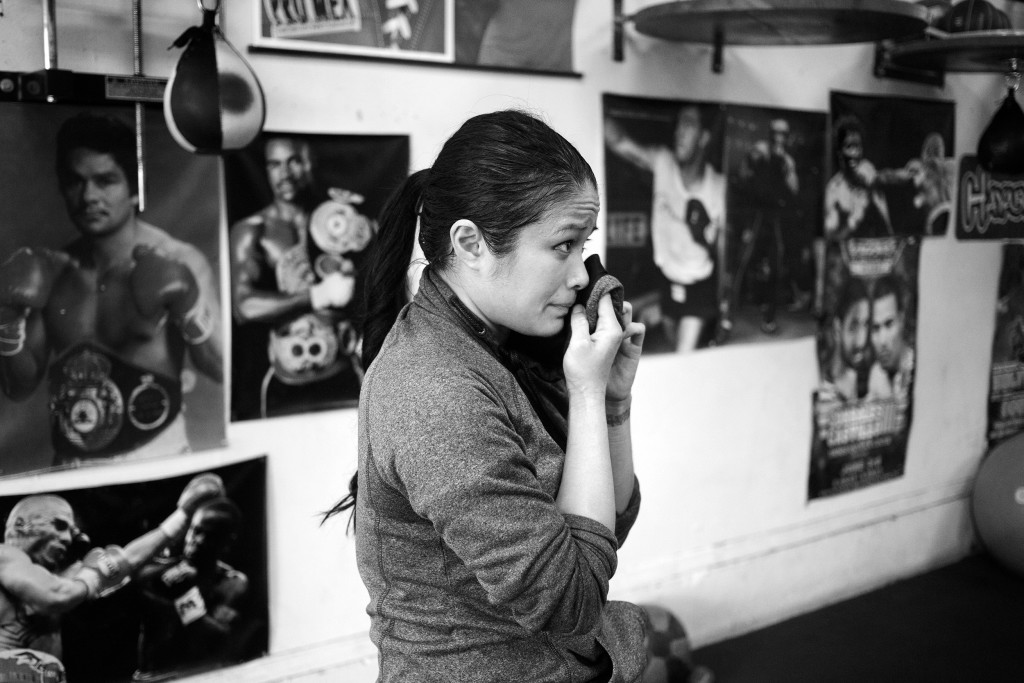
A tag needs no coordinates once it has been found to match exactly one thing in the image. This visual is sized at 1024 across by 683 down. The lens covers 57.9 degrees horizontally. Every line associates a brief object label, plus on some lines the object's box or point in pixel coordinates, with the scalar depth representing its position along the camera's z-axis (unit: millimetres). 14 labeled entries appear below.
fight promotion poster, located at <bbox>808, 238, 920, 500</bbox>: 3527
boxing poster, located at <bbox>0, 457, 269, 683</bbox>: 1971
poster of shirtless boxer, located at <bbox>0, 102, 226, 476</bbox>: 1914
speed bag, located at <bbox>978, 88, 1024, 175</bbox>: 3500
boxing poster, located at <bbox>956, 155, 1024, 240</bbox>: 3953
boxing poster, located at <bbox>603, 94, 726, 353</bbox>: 2861
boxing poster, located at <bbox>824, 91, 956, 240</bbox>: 3447
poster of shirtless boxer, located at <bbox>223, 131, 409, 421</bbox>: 2207
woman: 1127
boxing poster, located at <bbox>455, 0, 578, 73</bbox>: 2496
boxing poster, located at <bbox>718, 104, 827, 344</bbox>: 3150
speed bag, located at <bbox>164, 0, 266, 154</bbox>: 1870
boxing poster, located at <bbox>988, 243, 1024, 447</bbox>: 4242
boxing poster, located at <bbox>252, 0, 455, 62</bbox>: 2186
